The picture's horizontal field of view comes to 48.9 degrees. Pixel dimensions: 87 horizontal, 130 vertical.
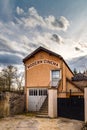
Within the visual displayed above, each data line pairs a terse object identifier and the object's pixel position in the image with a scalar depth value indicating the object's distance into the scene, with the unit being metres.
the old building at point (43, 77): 11.68
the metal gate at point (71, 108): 8.60
